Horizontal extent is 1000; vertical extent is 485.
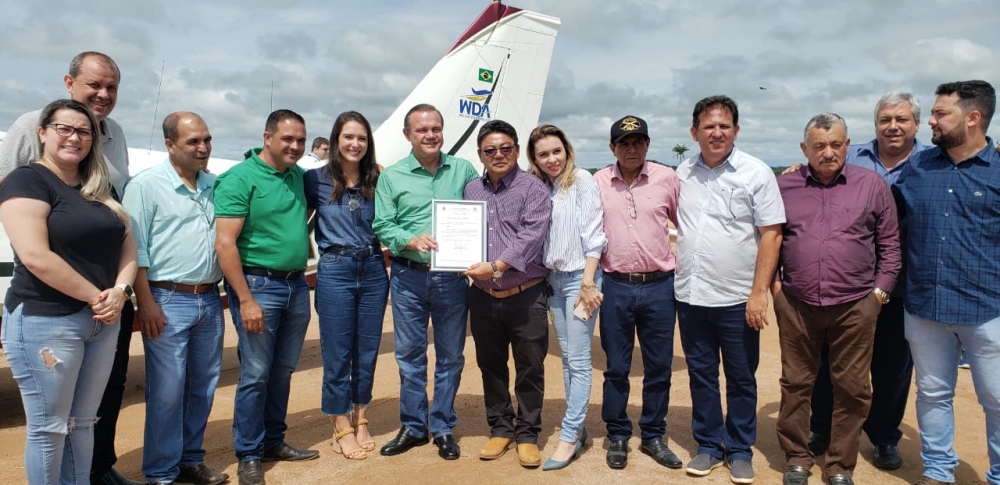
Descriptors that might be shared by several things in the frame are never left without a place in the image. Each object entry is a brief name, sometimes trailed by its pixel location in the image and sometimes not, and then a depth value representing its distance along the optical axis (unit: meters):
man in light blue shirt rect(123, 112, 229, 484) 3.11
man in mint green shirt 3.62
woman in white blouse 3.54
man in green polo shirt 3.28
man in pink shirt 3.57
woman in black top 2.52
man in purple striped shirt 3.52
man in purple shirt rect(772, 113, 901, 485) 3.28
